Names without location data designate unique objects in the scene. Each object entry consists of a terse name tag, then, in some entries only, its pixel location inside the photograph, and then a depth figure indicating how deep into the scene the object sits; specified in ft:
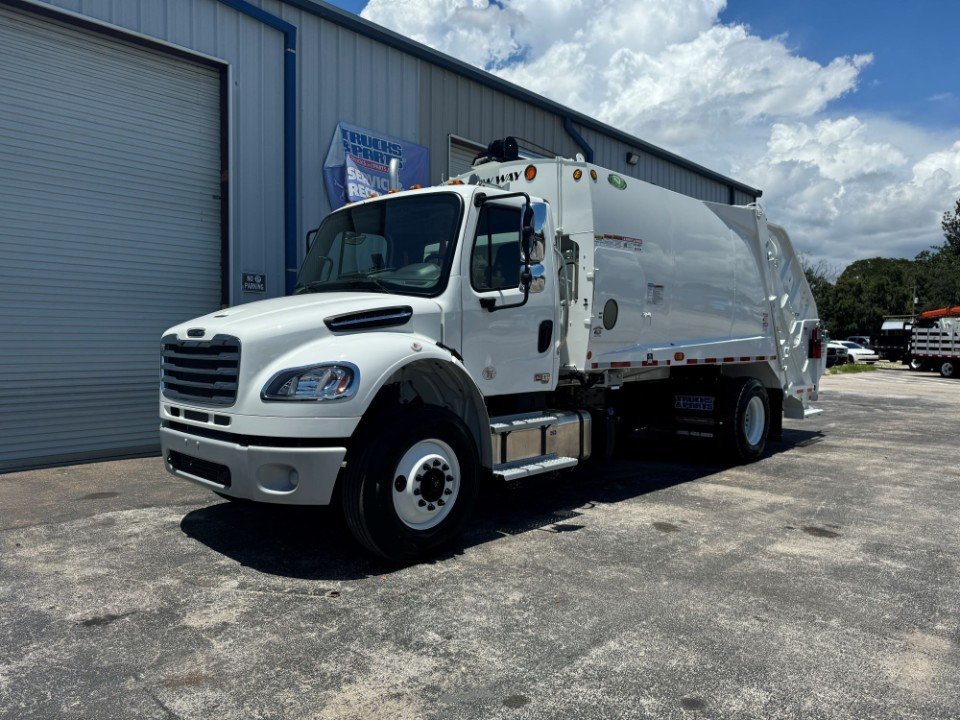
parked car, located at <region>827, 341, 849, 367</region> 131.95
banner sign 35.83
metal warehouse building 27.48
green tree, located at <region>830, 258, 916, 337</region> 202.80
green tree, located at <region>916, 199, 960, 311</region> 166.91
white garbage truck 14.98
